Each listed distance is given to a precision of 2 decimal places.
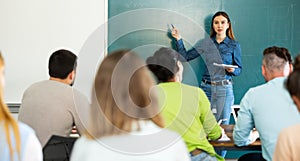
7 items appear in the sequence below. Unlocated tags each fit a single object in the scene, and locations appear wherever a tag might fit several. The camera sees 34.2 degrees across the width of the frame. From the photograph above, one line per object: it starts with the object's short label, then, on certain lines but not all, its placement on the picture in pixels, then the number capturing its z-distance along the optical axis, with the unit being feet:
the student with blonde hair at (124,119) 4.69
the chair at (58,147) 7.69
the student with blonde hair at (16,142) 5.18
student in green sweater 8.51
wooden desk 8.81
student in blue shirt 8.34
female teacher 14.69
